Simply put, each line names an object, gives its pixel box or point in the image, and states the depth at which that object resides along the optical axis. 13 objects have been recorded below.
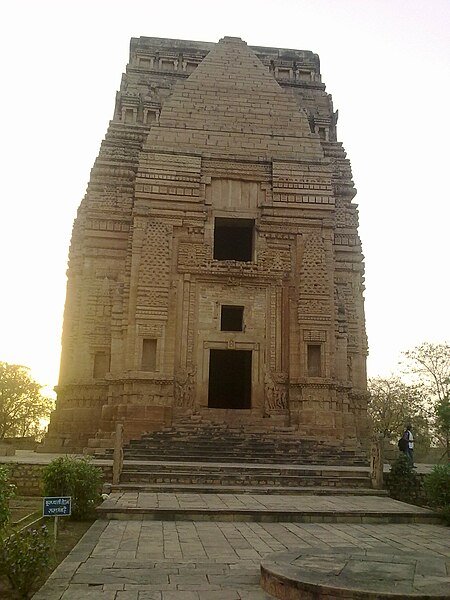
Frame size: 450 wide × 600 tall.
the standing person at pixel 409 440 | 15.41
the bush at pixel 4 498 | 6.66
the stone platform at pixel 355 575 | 4.90
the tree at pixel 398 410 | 33.50
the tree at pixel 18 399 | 36.56
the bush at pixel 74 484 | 9.62
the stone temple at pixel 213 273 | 19.48
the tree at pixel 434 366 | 34.38
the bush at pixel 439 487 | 10.46
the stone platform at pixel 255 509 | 9.90
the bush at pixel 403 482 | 12.58
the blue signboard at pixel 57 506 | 7.43
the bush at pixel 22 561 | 5.51
